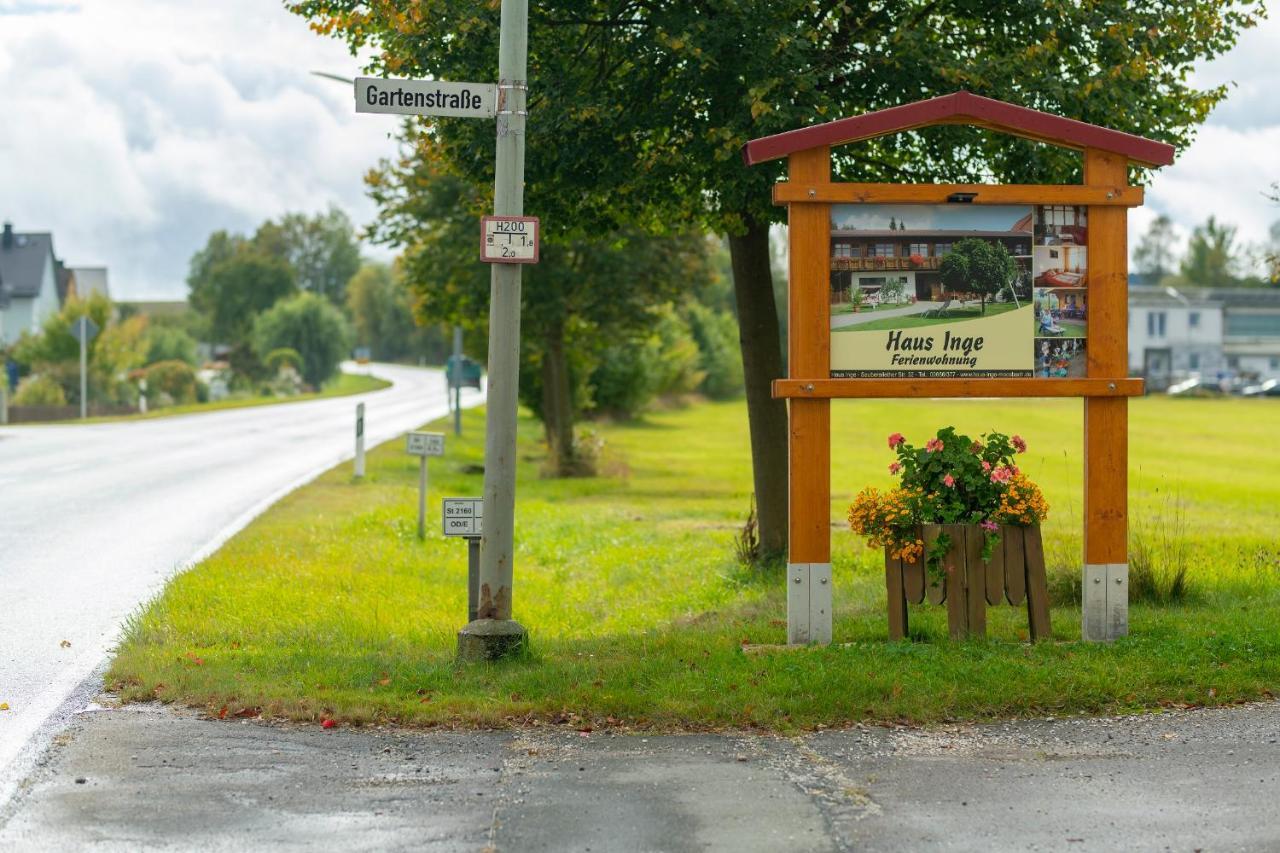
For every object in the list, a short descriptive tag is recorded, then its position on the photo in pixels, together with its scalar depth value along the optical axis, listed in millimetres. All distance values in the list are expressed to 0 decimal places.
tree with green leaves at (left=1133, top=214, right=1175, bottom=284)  162875
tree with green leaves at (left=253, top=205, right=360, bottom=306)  169625
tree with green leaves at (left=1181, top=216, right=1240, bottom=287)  141250
